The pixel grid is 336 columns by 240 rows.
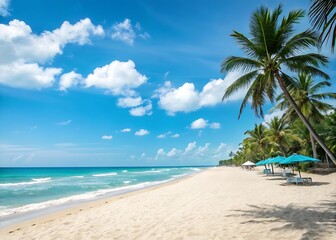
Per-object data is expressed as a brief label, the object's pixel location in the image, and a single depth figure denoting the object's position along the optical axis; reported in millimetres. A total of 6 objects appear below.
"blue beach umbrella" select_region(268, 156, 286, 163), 19945
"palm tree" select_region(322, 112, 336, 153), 24234
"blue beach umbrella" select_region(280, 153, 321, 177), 16312
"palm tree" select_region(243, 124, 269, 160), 40781
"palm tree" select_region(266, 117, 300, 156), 32372
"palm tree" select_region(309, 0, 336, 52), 4569
